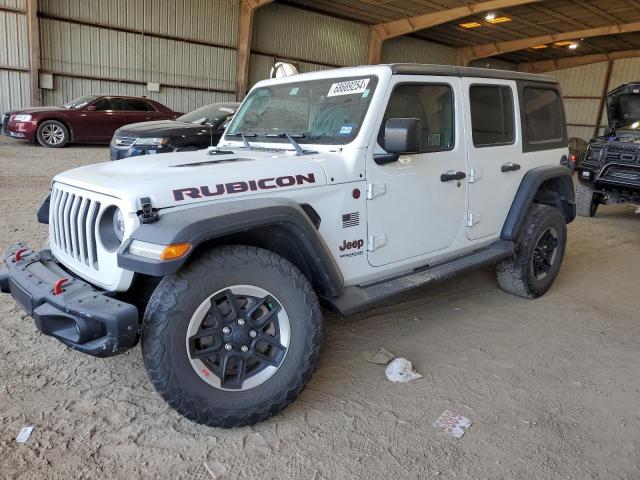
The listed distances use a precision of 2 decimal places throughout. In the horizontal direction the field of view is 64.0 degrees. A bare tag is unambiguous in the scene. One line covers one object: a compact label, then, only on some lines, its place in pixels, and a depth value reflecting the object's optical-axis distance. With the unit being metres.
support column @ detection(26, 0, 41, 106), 14.26
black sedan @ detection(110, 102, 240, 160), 8.30
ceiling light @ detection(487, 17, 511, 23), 19.33
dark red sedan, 12.48
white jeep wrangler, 2.27
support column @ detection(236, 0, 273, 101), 17.33
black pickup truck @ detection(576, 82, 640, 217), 7.42
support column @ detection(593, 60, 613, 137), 23.91
